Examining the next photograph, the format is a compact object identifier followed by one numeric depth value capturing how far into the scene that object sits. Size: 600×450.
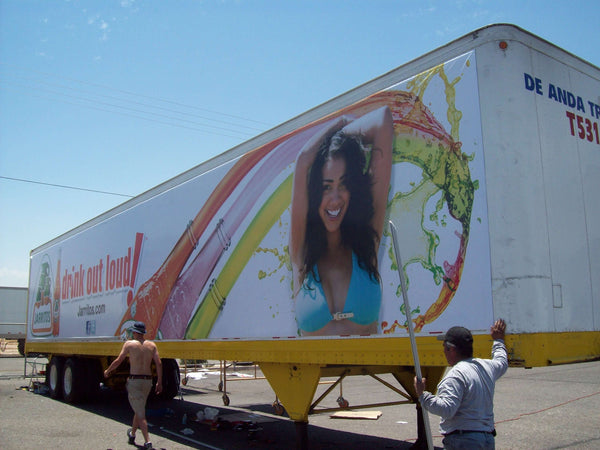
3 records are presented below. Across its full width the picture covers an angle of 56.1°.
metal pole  3.33
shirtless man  7.05
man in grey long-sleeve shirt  3.13
